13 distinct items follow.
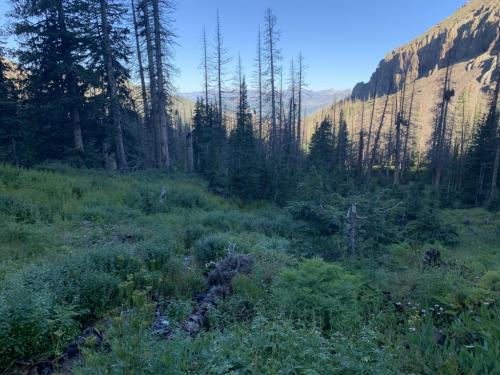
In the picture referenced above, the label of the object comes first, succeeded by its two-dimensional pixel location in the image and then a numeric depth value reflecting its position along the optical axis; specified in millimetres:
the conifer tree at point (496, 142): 24000
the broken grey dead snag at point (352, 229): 6480
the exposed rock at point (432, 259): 6316
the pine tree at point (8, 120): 13430
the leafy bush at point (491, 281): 4348
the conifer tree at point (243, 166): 18594
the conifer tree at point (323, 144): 34156
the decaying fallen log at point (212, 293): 3960
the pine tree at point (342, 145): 40069
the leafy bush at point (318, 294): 4070
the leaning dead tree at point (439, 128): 27056
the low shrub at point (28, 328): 3146
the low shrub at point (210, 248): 6996
